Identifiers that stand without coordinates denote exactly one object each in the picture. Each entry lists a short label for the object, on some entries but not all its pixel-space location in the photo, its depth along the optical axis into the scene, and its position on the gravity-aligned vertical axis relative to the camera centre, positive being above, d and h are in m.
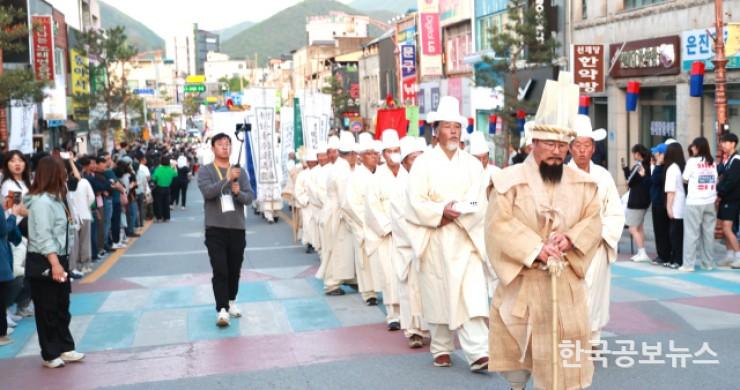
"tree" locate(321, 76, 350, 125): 59.56 +2.06
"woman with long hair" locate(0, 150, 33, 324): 9.38 -0.53
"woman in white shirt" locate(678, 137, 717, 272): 11.61 -1.14
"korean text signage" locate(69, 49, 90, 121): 42.88 +2.71
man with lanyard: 9.19 -0.81
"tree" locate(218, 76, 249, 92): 140.88 +7.67
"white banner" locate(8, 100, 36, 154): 18.03 +0.20
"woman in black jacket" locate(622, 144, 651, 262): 13.05 -1.10
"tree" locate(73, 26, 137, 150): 42.41 +3.51
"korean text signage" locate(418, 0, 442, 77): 40.94 +3.88
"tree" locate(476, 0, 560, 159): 25.20 +1.97
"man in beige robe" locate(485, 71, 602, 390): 4.93 -0.59
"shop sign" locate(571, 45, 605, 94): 23.47 +1.33
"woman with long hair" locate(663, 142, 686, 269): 11.99 -1.04
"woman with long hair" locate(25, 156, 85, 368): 7.59 -0.98
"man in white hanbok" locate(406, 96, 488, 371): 7.04 -0.89
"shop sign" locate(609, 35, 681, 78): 20.53 +1.42
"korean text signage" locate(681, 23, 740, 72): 17.82 +1.43
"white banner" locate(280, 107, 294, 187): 23.81 -0.19
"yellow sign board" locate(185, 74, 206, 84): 111.03 +6.35
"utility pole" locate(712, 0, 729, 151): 15.38 +0.66
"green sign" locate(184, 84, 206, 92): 79.00 +3.80
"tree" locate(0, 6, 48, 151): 16.75 +1.09
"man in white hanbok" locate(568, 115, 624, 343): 7.18 -1.06
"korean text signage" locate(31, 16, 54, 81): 30.32 +2.91
